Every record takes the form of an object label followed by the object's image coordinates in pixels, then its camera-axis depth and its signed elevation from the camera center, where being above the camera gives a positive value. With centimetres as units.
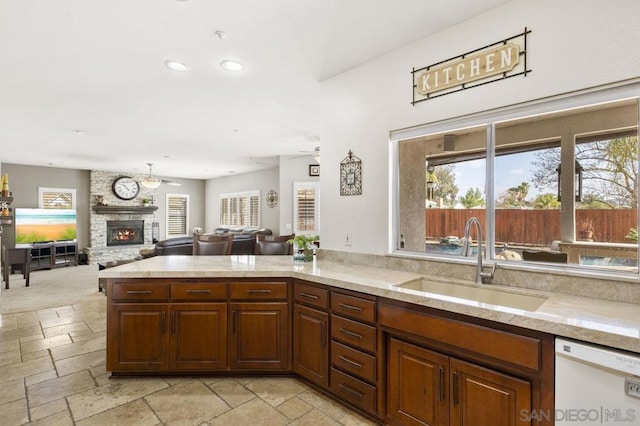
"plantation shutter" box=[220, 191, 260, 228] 949 +10
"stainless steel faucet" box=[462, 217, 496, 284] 209 -36
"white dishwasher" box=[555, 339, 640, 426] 121 -70
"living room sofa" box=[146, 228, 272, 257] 530 -62
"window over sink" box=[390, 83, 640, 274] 182 +21
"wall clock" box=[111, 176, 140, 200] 963 +76
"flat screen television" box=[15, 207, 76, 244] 786 -33
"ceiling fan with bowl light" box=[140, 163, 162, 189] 787 +72
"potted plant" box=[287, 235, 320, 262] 299 -34
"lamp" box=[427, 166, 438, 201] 274 +26
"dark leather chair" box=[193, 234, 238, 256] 405 -42
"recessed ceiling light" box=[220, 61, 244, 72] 290 +136
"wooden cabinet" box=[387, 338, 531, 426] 153 -96
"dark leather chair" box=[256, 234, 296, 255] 413 -43
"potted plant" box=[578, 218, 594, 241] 195 -11
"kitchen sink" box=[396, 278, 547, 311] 188 -53
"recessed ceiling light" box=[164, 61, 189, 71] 289 +135
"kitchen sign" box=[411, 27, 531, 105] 201 +99
